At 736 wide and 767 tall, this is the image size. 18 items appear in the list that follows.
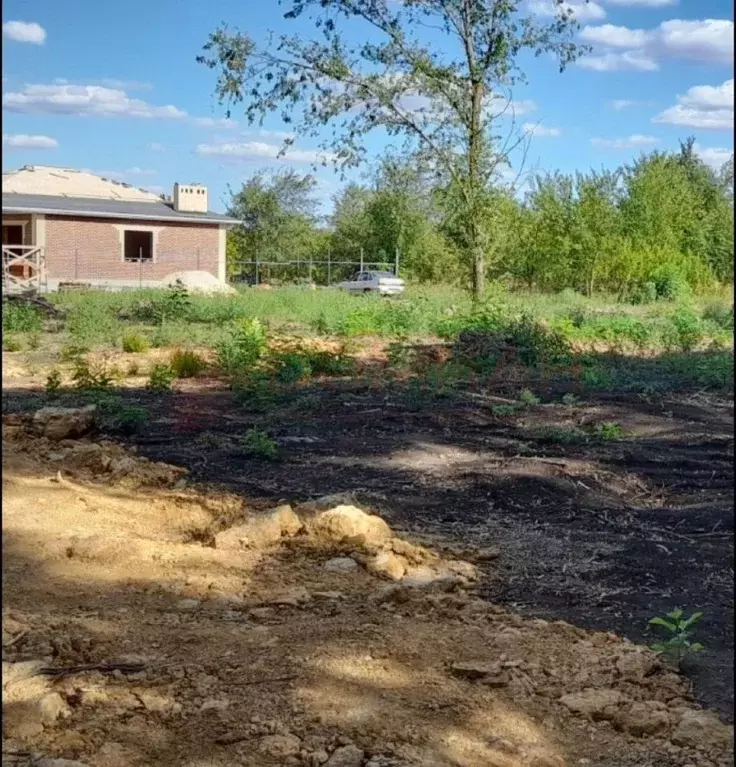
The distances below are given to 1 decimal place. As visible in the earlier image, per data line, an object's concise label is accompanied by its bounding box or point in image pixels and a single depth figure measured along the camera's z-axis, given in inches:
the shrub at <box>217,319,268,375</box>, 382.6
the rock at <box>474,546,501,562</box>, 161.6
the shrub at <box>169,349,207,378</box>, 385.7
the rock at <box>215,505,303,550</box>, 161.9
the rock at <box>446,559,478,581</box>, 151.6
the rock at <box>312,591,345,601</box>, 138.5
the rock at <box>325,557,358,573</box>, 151.9
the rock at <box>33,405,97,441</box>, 249.9
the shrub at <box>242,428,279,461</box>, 232.1
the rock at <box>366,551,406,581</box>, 149.9
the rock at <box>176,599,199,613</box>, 130.0
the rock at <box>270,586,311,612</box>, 135.0
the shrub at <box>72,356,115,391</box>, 306.0
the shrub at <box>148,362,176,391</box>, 349.1
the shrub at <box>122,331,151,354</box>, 451.5
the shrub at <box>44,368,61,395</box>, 307.3
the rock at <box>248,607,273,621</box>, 128.8
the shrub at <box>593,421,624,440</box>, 257.4
